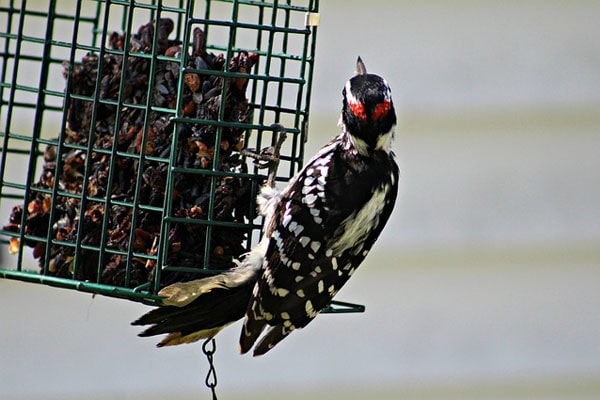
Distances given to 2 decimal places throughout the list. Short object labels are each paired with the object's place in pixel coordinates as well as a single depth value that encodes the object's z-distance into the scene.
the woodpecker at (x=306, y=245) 7.05
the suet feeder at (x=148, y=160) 7.18
